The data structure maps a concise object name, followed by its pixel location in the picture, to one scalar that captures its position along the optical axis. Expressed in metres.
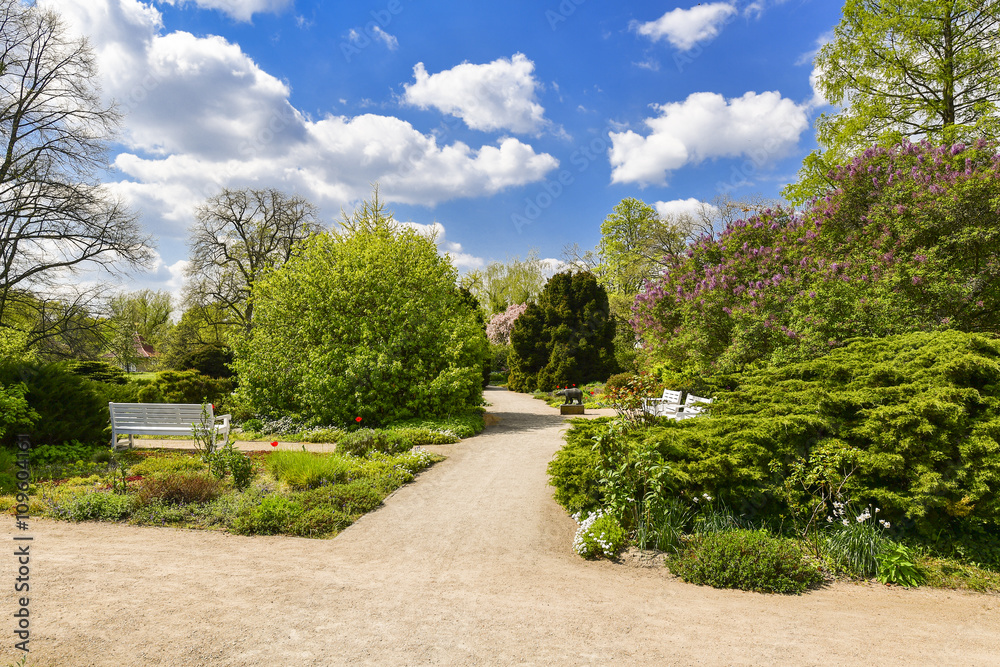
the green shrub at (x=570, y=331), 21.28
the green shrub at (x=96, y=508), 5.70
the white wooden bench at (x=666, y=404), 9.46
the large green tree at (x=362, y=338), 11.50
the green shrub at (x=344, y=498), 5.89
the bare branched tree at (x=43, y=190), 14.44
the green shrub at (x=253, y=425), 11.59
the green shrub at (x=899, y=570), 4.23
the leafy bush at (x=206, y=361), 18.48
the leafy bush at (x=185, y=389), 13.91
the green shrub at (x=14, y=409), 7.61
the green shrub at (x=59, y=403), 8.48
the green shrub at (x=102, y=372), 20.38
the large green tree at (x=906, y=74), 12.82
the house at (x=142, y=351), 40.83
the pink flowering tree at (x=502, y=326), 31.45
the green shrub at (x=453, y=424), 10.69
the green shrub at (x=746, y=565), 4.07
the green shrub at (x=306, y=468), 6.59
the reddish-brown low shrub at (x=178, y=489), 6.01
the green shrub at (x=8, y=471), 6.58
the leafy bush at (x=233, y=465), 6.68
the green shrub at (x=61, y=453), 8.01
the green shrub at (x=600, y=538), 4.66
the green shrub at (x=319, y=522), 5.31
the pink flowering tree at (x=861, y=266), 7.91
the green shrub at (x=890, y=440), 4.57
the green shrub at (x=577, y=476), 5.39
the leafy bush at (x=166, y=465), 7.34
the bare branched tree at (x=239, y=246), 25.91
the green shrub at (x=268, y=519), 5.32
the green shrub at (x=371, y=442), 8.46
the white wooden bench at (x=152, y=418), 8.77
